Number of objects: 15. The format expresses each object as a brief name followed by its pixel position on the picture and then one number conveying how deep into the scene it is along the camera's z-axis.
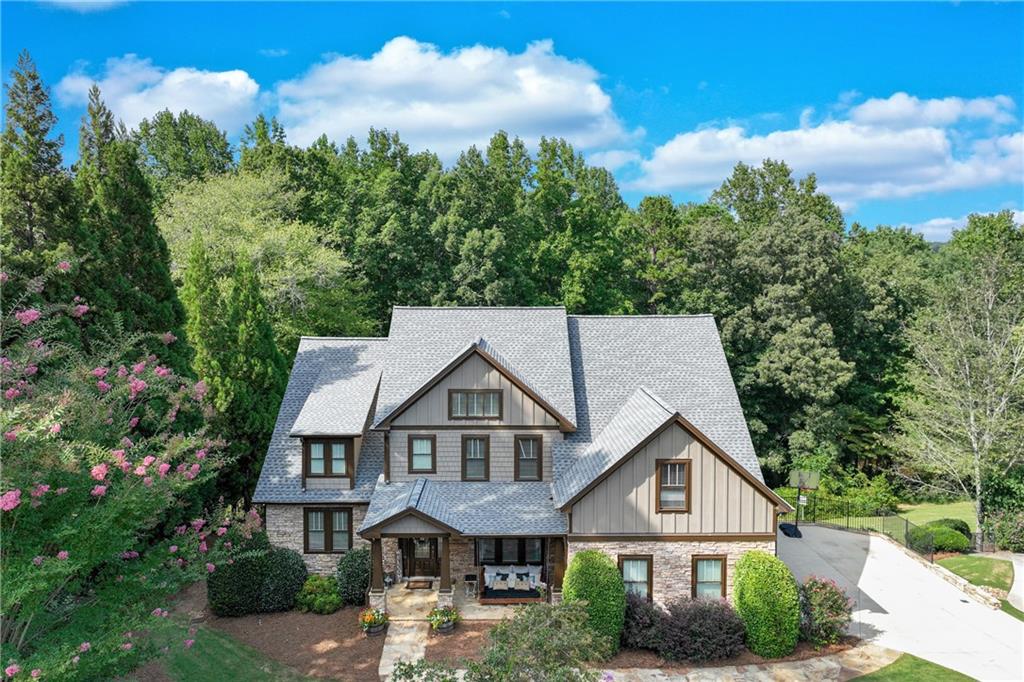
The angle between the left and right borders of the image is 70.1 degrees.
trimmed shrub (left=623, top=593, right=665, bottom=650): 18.36
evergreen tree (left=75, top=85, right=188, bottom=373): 23.53
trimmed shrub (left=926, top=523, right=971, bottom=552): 26.77
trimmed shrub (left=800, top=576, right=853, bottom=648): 18.89
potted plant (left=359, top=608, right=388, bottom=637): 19.48
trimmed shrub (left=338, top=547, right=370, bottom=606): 21.48
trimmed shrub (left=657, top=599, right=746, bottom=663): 18.06
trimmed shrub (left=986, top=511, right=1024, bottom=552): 27.67
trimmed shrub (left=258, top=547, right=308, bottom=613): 21.28
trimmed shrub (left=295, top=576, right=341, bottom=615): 21.11
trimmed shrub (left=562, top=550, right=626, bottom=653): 18.17
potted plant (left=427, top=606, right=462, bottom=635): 19.38
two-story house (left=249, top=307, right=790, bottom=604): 19.52
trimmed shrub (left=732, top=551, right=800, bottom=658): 18.28
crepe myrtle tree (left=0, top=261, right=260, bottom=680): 10.32
